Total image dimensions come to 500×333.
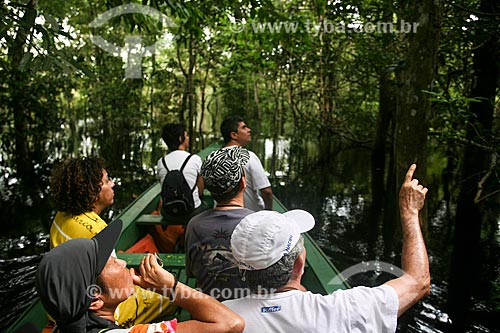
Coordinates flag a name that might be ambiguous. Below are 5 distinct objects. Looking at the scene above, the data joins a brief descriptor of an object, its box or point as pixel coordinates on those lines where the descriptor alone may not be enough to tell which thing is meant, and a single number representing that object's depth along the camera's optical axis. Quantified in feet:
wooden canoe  8.32
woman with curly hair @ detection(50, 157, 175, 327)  7.61
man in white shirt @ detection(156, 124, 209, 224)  12.84
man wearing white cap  4.88
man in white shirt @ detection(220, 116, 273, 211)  11.47
